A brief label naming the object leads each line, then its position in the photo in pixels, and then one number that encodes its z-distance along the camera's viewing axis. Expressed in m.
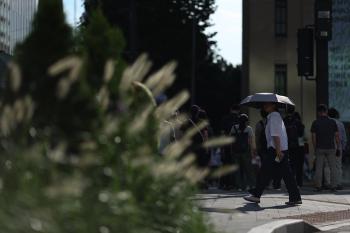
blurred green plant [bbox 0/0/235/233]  3.78
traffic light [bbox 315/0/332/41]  19.83
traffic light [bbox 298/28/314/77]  19.08
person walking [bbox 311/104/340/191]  17.78
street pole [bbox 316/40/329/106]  19.67
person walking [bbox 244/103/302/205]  13.23
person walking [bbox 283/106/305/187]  18.12
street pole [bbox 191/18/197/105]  44.50
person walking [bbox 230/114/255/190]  17.16
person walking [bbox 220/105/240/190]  17.74
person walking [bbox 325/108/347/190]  18.22
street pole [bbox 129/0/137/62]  36.19
